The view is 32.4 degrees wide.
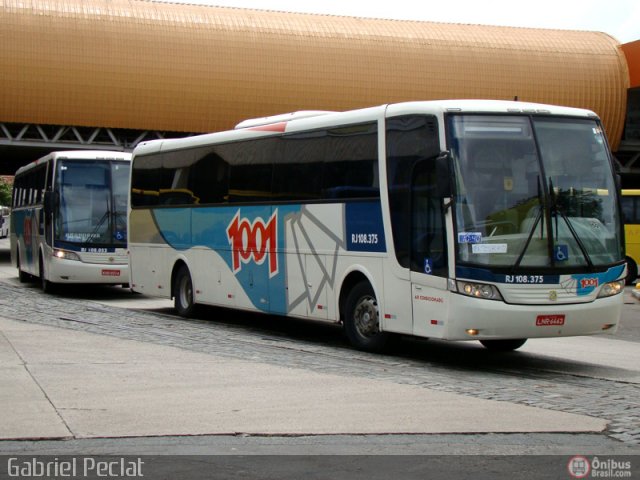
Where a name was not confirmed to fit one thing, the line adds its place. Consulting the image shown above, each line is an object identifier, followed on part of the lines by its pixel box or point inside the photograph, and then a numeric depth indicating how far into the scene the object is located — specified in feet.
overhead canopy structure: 169.58
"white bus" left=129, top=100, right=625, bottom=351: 39.04
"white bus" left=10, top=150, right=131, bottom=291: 78.59
